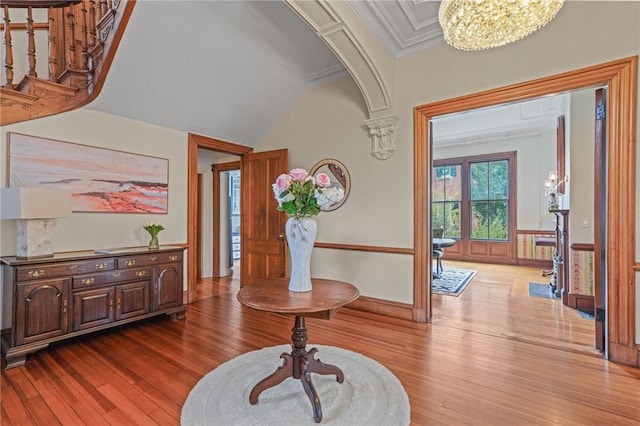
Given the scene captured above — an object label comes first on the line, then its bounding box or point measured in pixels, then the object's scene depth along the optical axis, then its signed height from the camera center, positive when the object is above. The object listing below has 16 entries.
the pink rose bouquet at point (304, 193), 1.88 +0.14
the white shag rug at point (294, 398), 1.68 -1.22
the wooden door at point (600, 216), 2.53 -0.01
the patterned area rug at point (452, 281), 4.60 -1.23
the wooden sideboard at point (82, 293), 2.33 -0.77
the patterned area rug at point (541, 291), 4.33 -1.23
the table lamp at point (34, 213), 2.31 +0.01
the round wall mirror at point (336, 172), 3.88 +0.59
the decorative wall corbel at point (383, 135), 3.47 +0.99
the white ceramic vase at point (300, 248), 1.90 -0.23
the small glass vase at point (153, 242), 3.38 -0.34
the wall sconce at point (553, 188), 5.39 +0.56
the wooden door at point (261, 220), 4.45 -0.09
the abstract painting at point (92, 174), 2.76 +0.45
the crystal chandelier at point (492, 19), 1.73 +1.26
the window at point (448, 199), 7.77 +0.44
